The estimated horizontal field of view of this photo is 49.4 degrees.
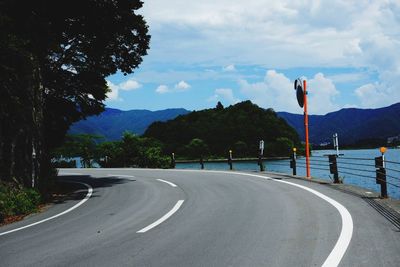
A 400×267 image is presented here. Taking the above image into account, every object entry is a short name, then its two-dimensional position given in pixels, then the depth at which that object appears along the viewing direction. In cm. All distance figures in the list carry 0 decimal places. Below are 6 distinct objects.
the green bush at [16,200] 1224
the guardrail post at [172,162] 3531
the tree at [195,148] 13025
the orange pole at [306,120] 1869
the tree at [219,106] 18412
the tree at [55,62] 1395
